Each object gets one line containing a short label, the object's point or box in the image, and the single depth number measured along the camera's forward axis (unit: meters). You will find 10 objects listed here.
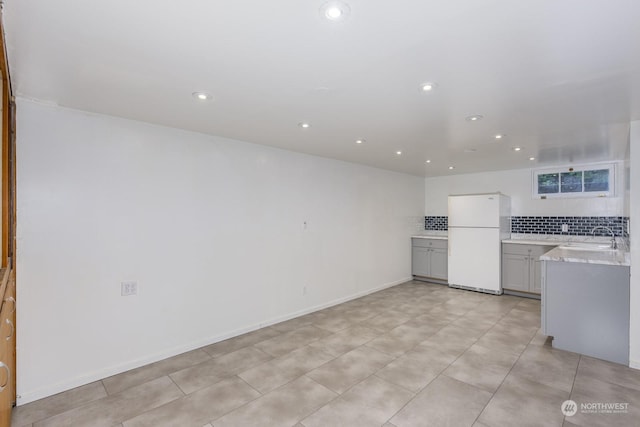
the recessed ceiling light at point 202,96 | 2.21
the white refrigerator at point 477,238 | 5.25
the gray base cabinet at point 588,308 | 2.93
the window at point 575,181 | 4.79
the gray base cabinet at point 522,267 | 4.93
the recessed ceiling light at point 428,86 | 2.04
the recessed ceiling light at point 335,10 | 1.29
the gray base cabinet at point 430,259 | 6.00
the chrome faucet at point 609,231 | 4.03
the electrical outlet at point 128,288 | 2.74
